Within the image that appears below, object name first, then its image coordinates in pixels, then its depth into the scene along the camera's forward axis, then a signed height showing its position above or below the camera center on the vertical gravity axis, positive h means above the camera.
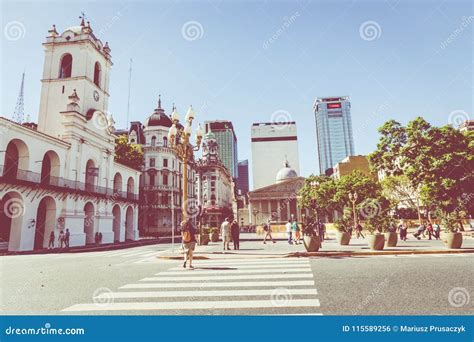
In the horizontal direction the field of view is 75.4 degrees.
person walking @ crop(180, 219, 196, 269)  10.76 -0.34
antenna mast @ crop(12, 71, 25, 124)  59.58 +25.15
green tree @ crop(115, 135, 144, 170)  46.34 +11.33
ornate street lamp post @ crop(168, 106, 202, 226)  15.84 +4.70
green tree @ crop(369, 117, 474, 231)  25.81 +5.34
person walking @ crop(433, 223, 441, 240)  25.28 -0.96
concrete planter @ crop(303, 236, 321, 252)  14.95 -0.93
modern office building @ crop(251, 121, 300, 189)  196.50 +35.22
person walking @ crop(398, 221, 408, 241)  24.41 -0.85
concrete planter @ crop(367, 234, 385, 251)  15.07 -0.97
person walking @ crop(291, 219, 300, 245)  24.64 -0.55
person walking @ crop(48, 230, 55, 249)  24.81 -0.74
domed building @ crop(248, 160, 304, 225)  97.56 +7.52
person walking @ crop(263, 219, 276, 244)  28.61 -0.30
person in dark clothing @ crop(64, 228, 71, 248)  25.22 -0.63
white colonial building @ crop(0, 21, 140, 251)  23.38 +6.19
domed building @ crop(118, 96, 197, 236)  54.62 +9.01
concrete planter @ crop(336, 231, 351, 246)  20.30 -1.01
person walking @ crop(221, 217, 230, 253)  17.92 -0.30
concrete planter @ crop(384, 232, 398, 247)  17.25 -0.97
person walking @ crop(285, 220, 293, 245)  24.42 -0.63
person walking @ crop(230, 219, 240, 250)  19.33 -0.52
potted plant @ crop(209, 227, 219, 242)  30.75 -0.89
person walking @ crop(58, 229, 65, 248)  25.03 -0.69
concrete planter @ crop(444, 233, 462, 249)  15.23 -1.00
